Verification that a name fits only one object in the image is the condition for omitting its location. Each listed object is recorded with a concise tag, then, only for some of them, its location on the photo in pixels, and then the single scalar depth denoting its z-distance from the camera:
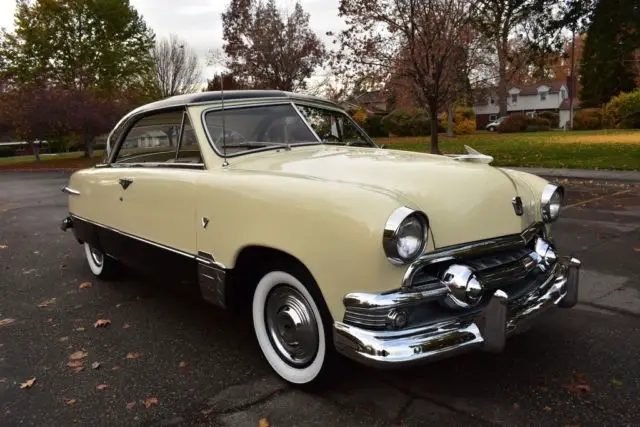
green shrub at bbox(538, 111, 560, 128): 53.72
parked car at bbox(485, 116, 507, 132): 49.76
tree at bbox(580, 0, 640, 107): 12.37
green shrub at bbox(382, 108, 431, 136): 38.91
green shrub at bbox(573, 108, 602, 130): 43.00
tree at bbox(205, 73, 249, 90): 29.02
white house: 70.16
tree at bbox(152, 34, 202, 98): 38.41
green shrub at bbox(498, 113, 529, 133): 43.94
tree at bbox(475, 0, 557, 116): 14.71
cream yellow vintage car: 2.43
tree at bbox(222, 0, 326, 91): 27.14
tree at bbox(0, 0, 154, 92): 31.09
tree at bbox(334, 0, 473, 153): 15.53
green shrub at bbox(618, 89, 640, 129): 38.38
